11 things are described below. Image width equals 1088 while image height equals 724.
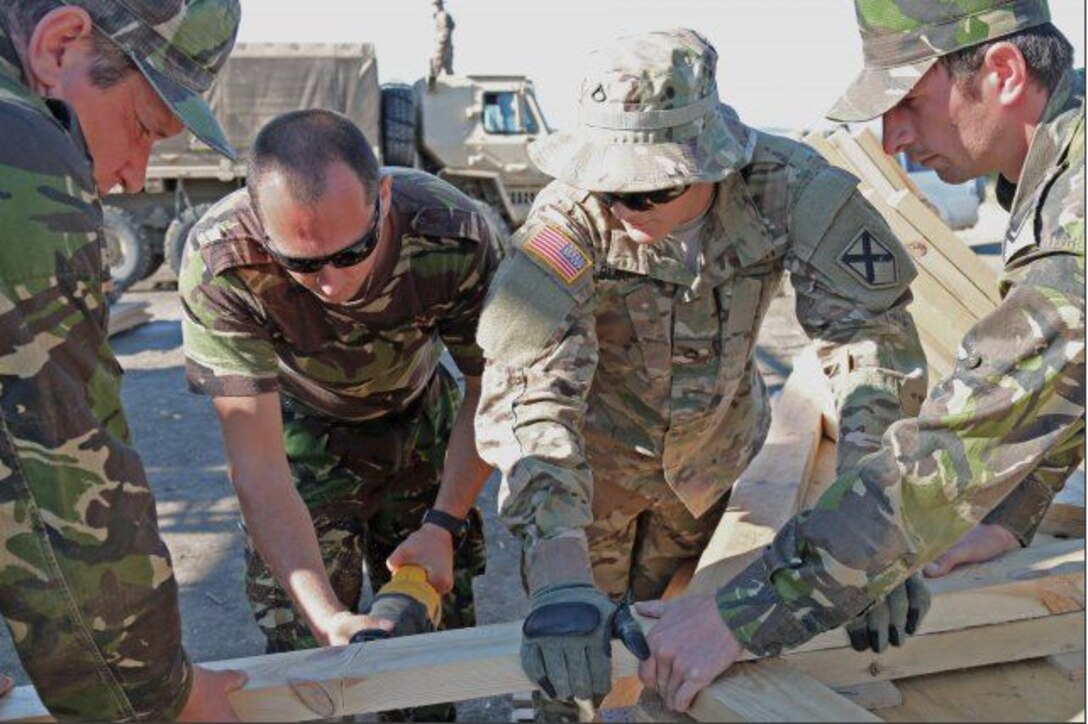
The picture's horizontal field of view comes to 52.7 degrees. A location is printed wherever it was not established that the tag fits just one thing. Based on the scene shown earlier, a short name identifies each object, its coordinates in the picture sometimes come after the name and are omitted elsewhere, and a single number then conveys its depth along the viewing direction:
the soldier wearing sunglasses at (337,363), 2.47
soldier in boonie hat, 2.32
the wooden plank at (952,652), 2.11
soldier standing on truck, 15.37
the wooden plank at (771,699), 1.84
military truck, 13.54
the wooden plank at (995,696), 2.00
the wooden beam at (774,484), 2.45
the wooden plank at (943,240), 4.05
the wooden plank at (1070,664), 2.12
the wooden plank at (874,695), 2.05
